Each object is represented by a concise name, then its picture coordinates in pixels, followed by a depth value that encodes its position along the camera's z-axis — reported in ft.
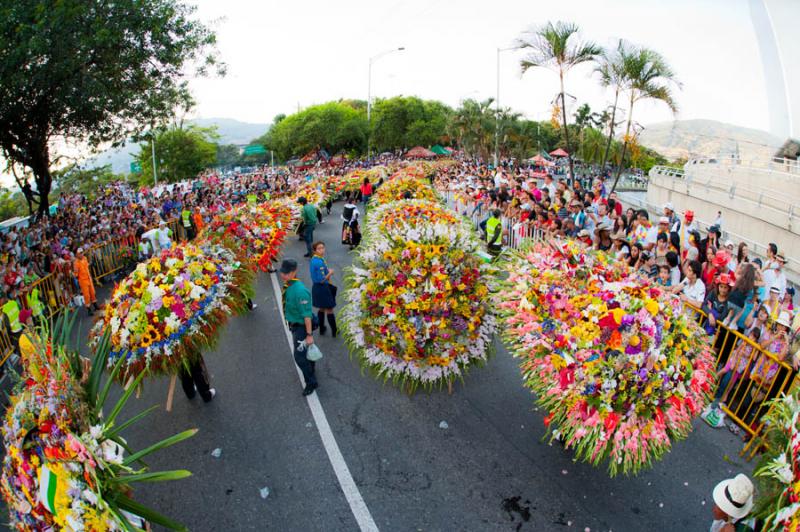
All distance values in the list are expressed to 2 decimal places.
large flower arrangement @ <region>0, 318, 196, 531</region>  9.70
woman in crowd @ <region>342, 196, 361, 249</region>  46.62
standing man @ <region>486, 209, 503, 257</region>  34.71
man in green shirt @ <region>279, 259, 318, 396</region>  20.39
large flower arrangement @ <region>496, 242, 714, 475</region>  13.19
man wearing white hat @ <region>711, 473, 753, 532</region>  10.61
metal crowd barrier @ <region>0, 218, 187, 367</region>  28.45
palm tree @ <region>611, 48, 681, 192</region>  50.57
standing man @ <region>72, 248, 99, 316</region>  33.91
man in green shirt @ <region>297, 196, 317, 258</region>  44.09
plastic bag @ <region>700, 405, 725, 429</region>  18.95
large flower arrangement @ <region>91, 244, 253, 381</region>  17.83
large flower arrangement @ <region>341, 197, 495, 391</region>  18.16
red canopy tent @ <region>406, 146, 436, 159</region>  201.95
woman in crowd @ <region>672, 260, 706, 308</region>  23.53
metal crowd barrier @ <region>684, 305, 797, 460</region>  17.69
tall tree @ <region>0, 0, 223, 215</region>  34.35
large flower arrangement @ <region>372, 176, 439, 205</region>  50.34
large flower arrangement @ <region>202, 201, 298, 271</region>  34.30
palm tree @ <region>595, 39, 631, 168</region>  51.34
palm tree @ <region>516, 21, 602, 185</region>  50.55
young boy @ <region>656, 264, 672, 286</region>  23.58
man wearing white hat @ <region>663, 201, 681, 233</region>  33.40
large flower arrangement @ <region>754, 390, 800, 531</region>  9.37
